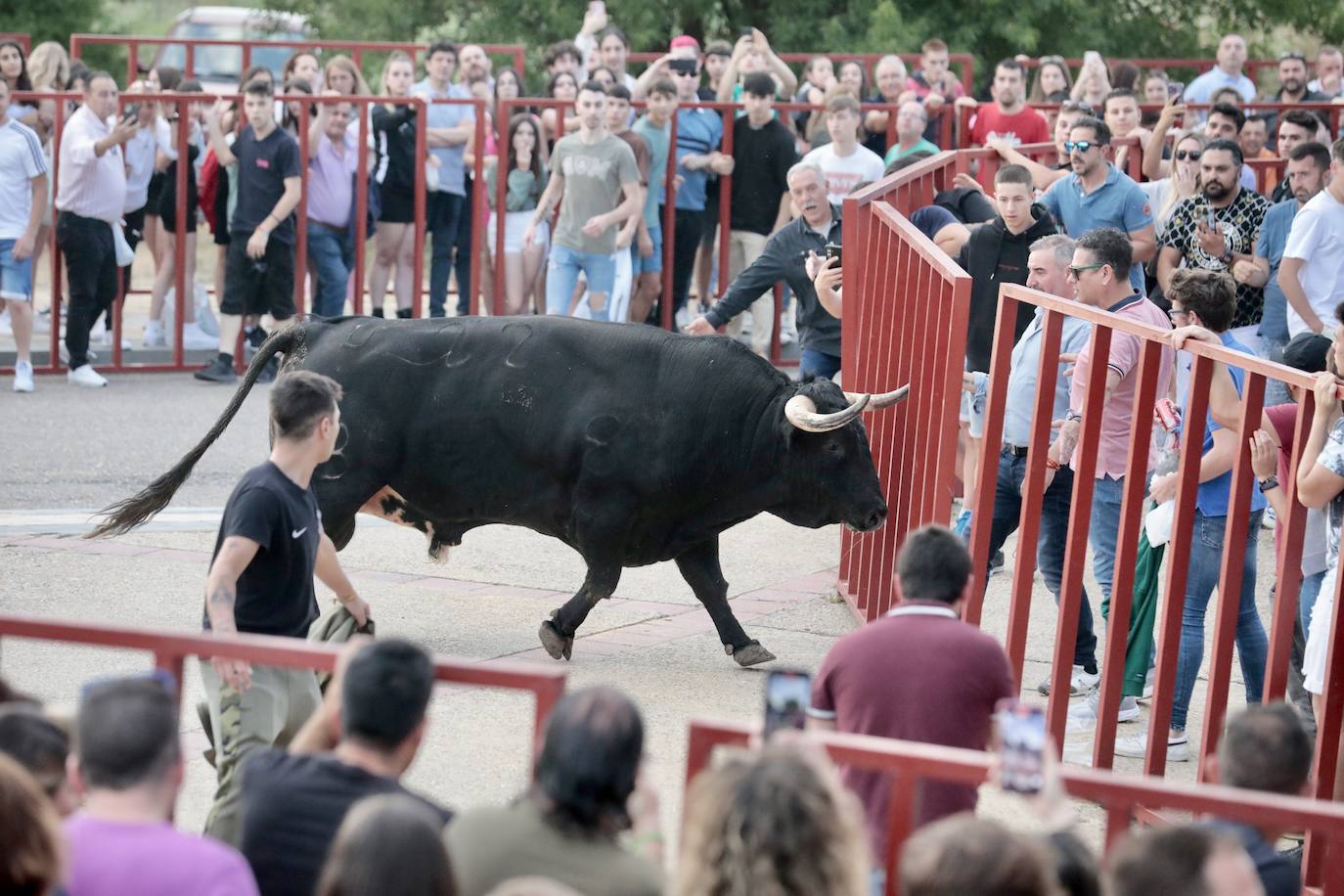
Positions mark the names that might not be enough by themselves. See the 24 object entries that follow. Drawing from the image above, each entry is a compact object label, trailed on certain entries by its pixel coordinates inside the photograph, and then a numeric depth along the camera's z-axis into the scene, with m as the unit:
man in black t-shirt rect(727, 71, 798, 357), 25.58
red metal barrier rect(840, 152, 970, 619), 12.88
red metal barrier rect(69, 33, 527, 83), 30.90
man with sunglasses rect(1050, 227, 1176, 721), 12.19
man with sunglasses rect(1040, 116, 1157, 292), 18.22
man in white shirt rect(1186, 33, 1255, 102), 32.21
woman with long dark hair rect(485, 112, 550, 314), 25.52
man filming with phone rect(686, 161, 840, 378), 17.29
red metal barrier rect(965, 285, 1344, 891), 9.48
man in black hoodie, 15.73
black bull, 13.67
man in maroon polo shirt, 7.92
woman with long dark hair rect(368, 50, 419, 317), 25.12
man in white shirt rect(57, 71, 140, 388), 23.07
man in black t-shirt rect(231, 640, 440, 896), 6.67
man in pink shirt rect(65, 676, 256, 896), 6.04
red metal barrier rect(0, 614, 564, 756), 6.86
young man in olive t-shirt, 23.74
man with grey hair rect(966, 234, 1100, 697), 13.32
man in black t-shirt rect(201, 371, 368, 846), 8.98
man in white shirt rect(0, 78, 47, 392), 22.69
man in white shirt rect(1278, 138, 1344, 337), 17.37
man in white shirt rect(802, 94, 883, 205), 22.95
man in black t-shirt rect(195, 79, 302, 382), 23.59
